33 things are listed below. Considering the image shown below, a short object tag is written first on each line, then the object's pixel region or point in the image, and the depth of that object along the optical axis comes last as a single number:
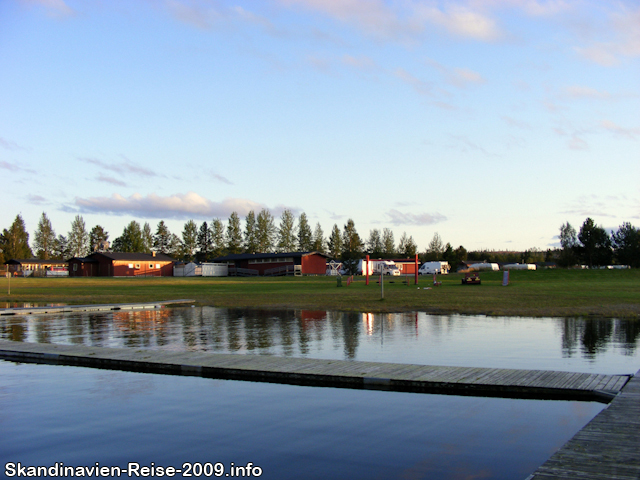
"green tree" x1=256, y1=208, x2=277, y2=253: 150.25
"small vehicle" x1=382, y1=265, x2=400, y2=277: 95.88
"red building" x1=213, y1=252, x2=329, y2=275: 103.50
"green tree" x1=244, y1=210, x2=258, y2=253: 150.25
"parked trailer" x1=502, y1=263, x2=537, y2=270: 116.94
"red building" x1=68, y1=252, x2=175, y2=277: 105.81
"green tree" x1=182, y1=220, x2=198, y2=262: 157.50
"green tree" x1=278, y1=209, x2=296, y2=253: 153.00
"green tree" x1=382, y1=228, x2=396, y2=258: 170.75
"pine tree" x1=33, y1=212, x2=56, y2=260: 161.00
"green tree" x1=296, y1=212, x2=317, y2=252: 156.25
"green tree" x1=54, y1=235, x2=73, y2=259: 162.12
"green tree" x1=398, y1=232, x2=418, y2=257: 158.12
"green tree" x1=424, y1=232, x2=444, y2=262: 161.38
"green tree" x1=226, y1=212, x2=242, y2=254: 151.62
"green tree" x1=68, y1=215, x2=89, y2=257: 162.12
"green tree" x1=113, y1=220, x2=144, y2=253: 156.75
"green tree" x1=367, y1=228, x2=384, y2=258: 168.00
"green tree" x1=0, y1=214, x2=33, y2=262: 139.12
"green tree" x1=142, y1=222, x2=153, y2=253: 161.21
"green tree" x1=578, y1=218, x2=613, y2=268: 98.88
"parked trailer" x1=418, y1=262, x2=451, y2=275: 103.00
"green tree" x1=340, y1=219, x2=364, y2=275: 155.00
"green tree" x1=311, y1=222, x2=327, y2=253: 157.25
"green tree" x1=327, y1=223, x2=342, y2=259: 157.12
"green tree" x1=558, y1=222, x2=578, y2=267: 108.68
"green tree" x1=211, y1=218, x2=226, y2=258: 154.25
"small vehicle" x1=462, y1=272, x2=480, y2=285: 59.72
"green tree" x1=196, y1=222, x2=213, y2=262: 159.88
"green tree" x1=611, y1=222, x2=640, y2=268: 101.19
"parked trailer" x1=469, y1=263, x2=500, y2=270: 118.50
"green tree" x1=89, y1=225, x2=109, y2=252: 167.00
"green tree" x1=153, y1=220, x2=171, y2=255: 164.88
